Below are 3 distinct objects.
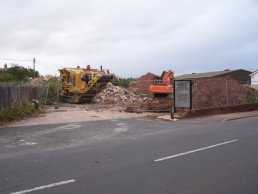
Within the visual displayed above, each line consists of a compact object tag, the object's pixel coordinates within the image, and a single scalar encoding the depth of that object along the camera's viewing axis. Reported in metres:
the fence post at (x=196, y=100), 15.42
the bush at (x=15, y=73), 27.33
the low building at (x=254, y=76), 48.74
